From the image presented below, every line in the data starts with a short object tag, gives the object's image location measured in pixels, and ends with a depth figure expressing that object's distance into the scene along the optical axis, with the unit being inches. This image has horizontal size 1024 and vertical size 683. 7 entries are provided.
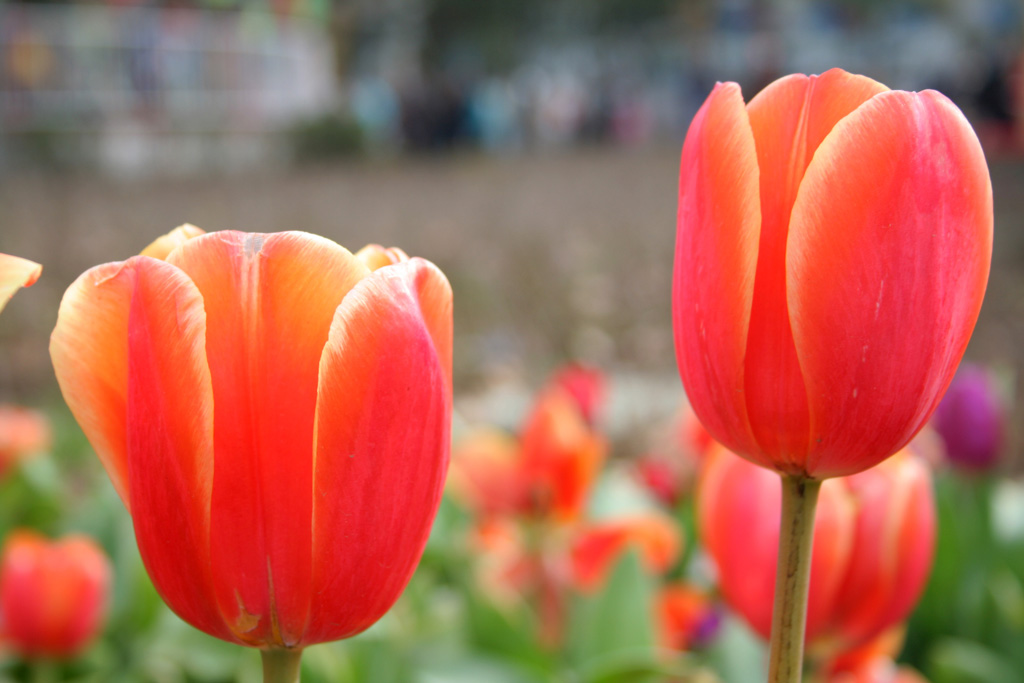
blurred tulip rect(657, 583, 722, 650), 32.9
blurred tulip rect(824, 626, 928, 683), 27.3
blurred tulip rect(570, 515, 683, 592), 36.8
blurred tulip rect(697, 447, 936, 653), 23.5
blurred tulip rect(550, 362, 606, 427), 58.6
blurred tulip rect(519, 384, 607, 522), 36.9
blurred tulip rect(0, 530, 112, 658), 30.5
